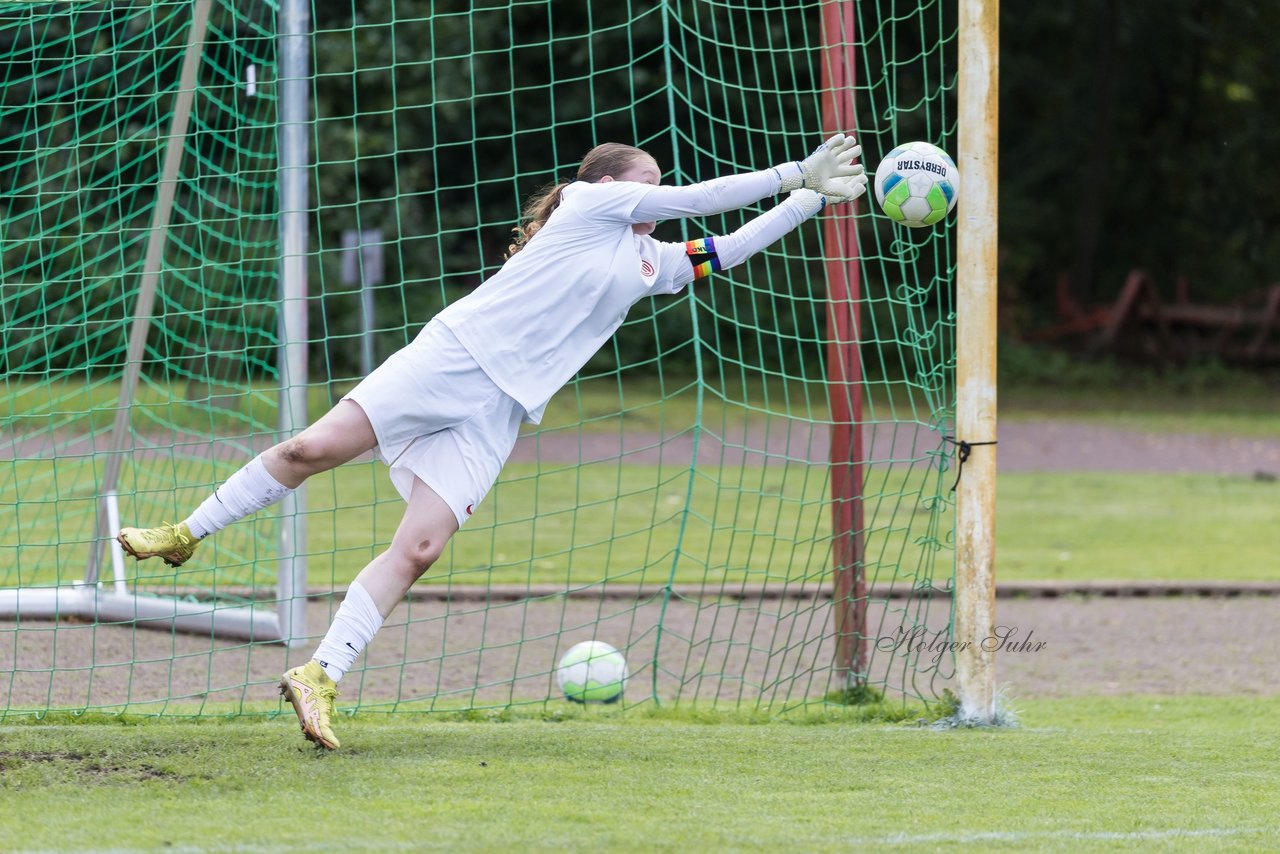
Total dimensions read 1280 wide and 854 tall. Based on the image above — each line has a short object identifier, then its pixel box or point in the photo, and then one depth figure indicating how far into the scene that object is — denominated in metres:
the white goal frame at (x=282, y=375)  12.70
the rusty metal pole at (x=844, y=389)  12.28
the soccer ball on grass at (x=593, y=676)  12.02
